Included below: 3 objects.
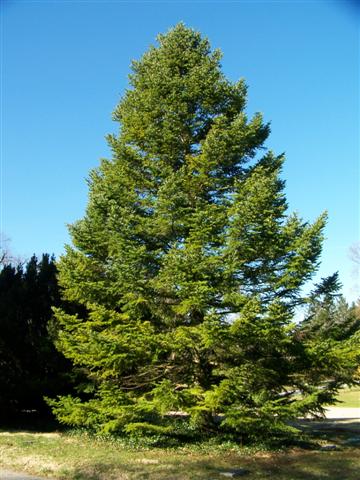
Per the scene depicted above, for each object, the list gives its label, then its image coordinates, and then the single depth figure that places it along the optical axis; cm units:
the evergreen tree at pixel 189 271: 1010
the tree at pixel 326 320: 1128
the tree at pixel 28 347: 1454
